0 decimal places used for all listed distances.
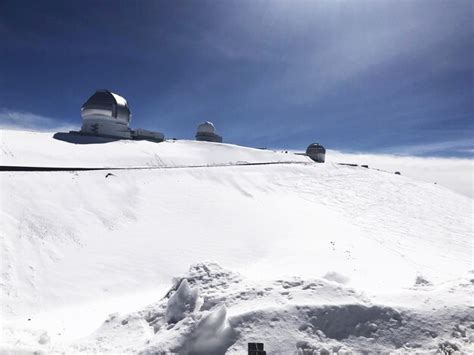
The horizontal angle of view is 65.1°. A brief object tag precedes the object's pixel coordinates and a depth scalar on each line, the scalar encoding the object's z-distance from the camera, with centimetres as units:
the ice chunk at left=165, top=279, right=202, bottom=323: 768
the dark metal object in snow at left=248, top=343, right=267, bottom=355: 608
